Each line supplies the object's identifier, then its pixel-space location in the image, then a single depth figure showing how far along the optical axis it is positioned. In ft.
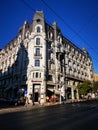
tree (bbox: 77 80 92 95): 100.84
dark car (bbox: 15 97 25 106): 64.96
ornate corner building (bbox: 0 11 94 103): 82.23
